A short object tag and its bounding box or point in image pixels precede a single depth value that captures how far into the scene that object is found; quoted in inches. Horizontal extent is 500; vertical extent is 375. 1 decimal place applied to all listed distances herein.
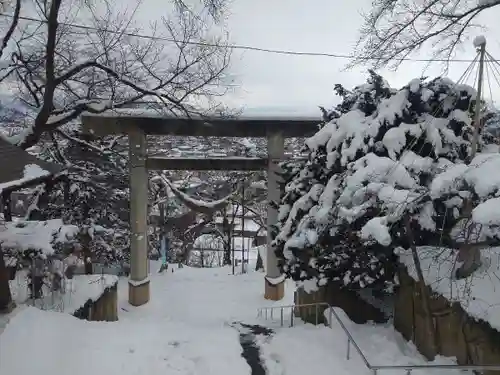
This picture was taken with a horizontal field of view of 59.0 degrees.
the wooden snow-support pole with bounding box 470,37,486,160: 183.5
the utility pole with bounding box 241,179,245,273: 775.1
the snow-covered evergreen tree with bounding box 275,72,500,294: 192.4
